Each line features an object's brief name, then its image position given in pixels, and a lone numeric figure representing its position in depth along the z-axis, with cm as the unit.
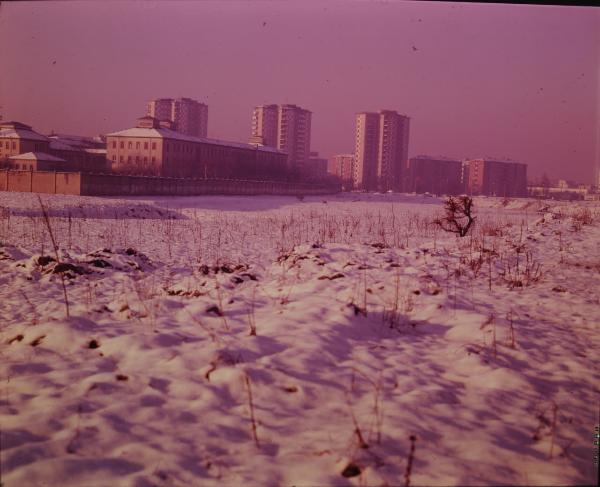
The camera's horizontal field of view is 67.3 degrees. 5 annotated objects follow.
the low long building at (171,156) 7262
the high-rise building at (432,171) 13000
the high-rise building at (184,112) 12205
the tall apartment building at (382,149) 12875
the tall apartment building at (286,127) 13712
